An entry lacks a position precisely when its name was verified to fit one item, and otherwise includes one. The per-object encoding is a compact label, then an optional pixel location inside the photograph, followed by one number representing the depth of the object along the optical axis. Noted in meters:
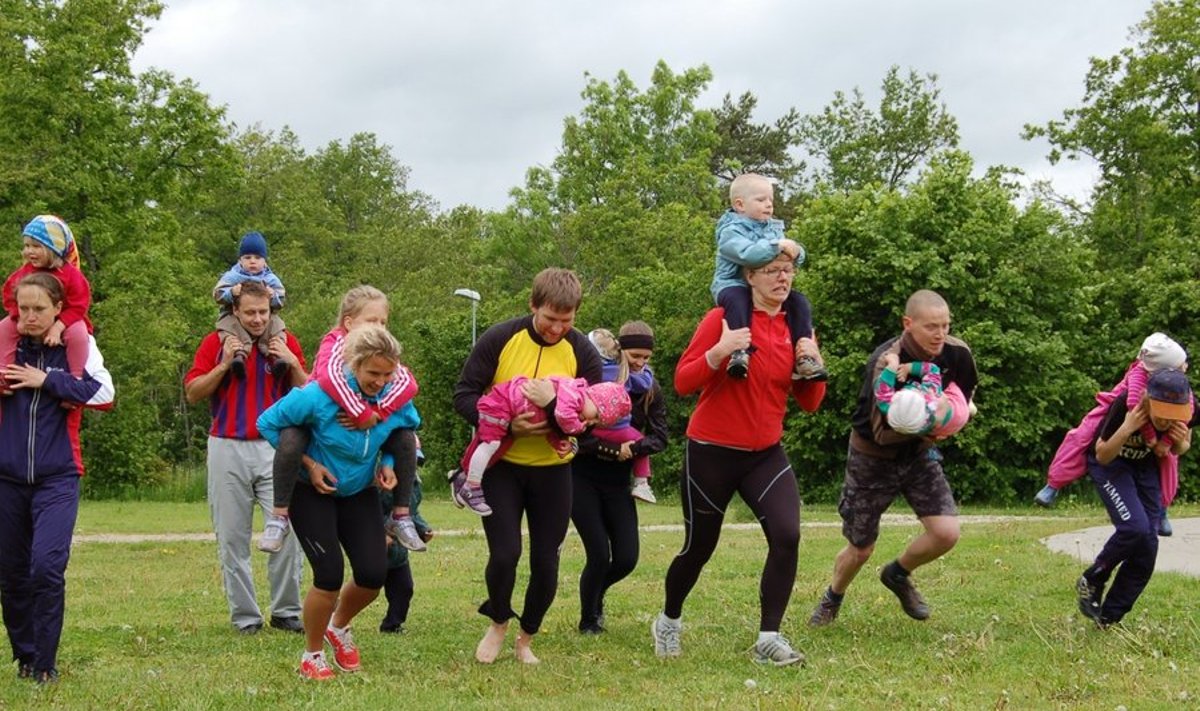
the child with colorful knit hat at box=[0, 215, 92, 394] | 6.74
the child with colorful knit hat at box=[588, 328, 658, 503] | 8.62
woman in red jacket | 6.81
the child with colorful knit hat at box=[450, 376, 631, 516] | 6.73
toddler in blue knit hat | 8.30
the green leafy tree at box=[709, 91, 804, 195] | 58.75
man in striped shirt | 8.30
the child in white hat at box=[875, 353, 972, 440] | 7.00
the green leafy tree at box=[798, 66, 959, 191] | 50.38
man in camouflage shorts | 7.39
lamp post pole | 32.31
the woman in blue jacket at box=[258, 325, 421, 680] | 6.36
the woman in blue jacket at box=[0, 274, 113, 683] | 6.49
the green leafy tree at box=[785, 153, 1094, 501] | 25.25
